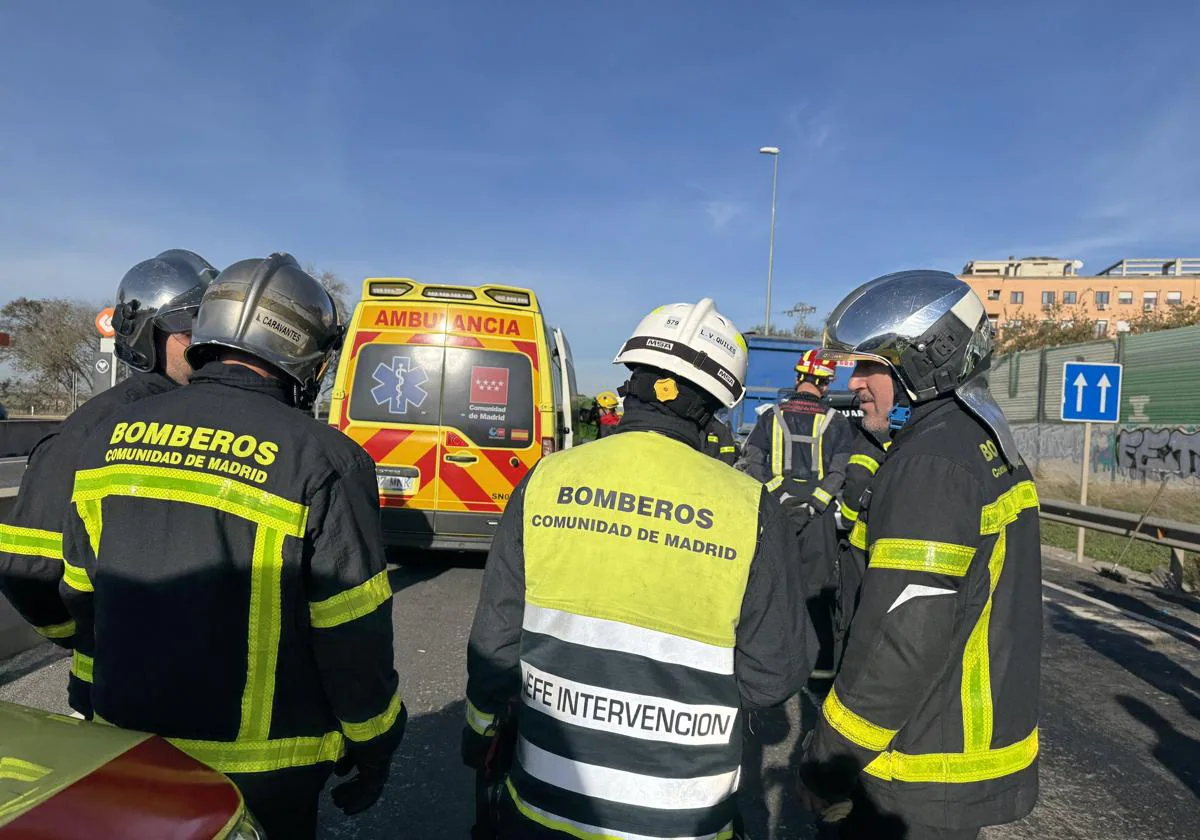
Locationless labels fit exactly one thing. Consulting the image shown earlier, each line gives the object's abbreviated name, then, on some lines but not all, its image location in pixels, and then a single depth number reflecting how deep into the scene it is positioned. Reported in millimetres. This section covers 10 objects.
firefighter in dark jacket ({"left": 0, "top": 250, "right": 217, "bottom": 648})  2039
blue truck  15633
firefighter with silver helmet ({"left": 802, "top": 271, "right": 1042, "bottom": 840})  1799
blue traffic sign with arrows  9125
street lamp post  27711
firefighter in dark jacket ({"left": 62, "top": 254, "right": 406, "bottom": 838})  1715
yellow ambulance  7078
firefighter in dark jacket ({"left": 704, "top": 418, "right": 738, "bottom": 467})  7660
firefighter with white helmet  1646
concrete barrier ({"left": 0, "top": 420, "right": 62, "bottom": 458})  15492
